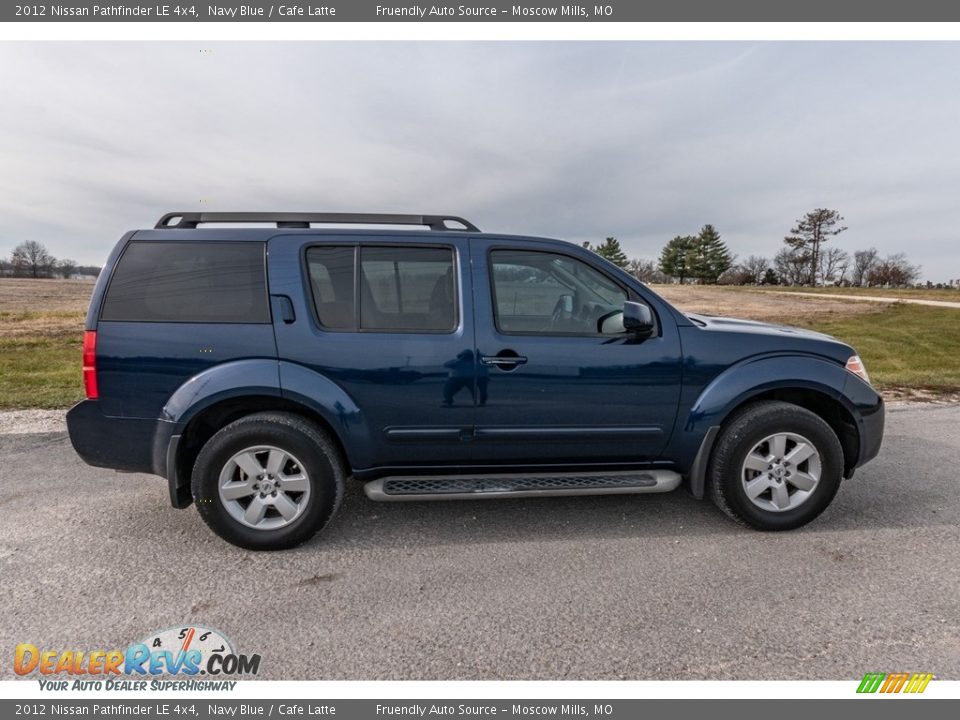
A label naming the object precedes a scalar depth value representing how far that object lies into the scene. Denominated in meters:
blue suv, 2.79
